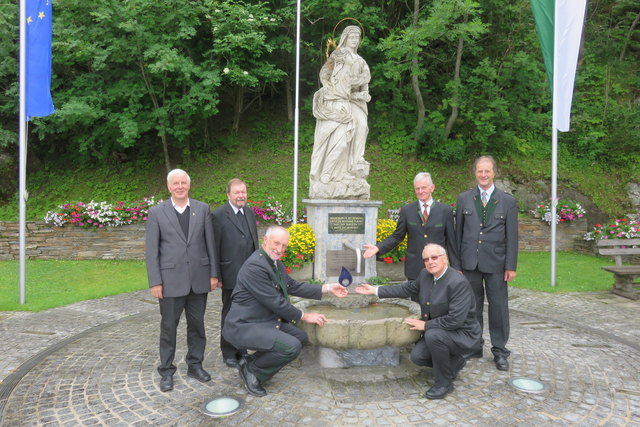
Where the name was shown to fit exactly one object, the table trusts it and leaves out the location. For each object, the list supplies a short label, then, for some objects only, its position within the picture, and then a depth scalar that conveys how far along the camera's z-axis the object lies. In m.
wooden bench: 7.02
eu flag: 6.79
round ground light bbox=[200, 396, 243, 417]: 3.25
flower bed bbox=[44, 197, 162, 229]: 10.34
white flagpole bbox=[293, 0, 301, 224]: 8.72
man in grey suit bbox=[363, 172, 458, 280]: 4.63
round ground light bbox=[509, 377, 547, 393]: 3.63
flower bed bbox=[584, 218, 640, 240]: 9.16
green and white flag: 7.82
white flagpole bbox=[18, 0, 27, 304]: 6.67
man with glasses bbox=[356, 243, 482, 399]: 3.46
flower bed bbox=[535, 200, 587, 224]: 11.40
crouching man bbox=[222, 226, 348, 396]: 3.48
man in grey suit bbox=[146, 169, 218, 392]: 3.68
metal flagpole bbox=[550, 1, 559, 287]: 8.00
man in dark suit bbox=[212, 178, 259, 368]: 4.27
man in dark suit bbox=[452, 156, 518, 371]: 4.19
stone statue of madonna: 6.51
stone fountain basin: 3.59
